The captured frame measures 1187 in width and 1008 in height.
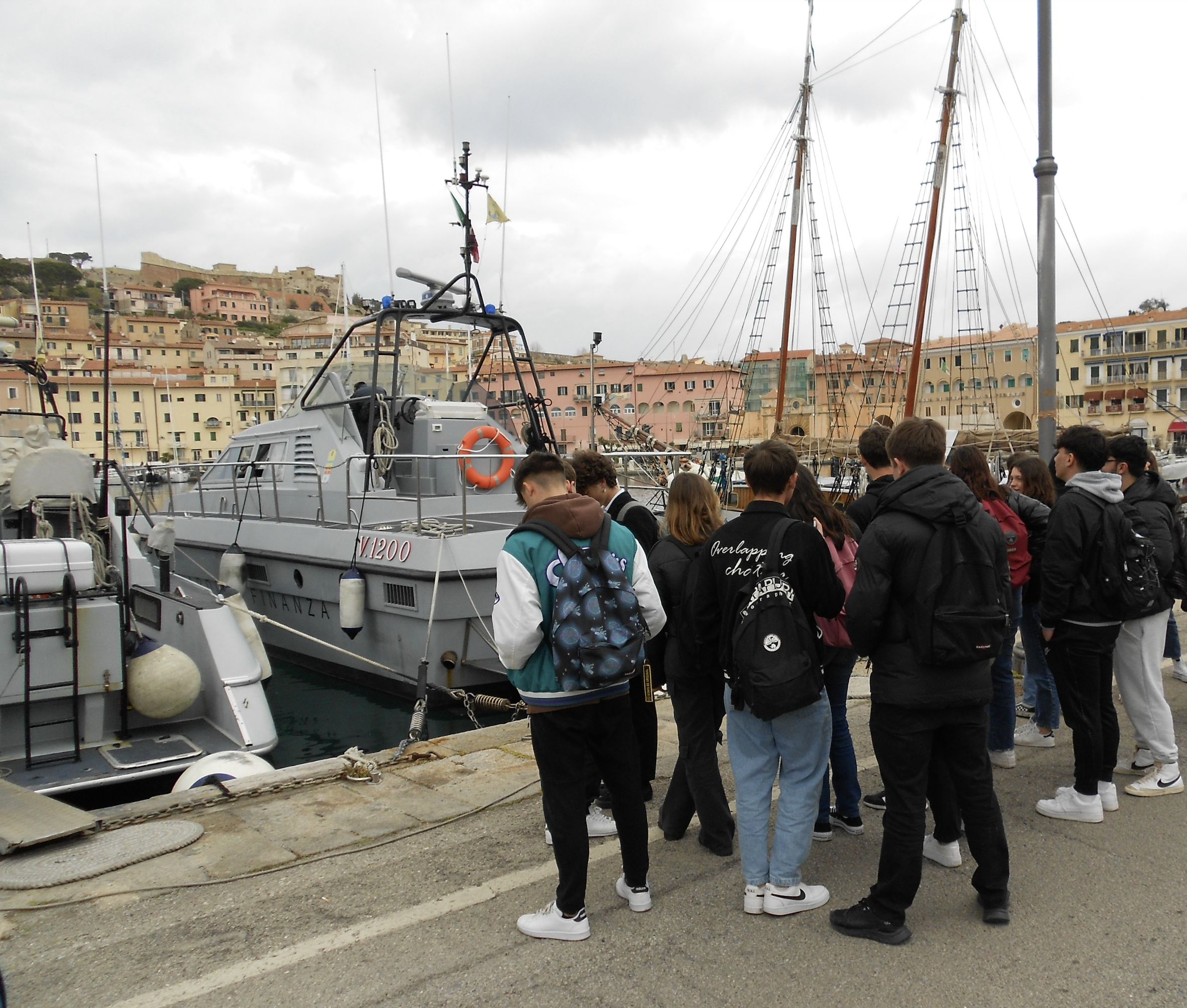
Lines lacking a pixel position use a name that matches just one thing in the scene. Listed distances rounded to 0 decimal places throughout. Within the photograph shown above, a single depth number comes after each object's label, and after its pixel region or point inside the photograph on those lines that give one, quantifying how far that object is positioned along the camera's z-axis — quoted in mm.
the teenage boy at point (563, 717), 2984
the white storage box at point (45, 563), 5773
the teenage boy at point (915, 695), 3045
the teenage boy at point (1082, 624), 3867
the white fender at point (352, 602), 9023
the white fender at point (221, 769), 5531
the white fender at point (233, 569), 11180
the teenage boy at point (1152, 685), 4238
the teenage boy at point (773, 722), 3184
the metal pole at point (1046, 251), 7363
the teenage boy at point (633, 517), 4281
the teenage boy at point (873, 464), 4434
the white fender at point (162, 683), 6410
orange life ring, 10336
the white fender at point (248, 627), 7875
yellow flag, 12383
